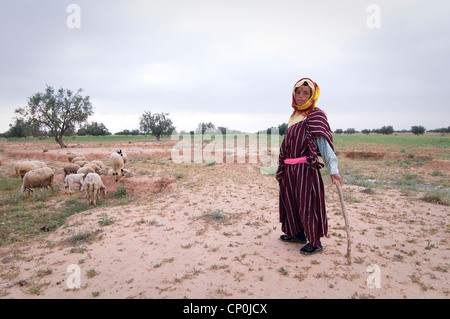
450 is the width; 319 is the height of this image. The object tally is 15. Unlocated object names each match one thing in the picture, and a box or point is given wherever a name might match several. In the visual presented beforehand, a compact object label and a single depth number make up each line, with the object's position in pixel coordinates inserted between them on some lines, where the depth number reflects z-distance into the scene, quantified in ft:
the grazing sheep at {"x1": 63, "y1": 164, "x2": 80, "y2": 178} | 31.81
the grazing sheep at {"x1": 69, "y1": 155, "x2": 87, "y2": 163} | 38.42
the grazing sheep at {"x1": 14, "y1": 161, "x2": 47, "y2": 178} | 29.86
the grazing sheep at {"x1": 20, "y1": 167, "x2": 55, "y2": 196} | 24.67
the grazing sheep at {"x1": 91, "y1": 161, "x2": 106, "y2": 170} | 35.03
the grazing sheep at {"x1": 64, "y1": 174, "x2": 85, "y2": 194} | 26.24
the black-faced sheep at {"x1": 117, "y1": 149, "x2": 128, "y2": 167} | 34.48
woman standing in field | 9.73
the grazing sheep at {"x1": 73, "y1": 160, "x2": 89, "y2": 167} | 34.95
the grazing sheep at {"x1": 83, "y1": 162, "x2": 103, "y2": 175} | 32.50
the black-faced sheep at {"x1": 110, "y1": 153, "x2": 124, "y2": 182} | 31.18
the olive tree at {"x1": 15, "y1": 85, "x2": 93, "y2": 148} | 76.89
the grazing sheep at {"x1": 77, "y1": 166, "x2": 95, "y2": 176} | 28.81
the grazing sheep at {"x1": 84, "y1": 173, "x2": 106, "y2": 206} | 22.59
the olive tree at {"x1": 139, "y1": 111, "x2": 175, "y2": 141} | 114.32
